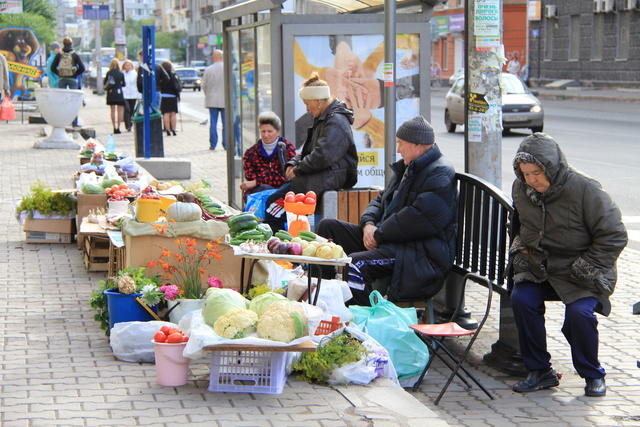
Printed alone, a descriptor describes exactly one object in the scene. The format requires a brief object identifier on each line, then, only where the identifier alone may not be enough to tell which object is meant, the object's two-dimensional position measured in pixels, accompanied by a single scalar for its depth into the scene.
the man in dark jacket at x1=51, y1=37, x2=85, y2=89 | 44.93
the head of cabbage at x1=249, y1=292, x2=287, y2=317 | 10.22
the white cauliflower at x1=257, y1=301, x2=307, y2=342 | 9.57
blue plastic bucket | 11.35
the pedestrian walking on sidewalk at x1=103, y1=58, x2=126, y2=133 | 43.10
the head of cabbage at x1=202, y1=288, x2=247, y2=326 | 10.20
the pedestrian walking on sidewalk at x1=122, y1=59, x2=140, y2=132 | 43.88
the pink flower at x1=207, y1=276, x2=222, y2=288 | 11.94
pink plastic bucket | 9.56
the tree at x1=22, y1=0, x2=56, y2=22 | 97.90
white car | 41.54
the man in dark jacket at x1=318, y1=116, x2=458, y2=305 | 12.06
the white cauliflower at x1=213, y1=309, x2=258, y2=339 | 9.60
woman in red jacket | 17.02
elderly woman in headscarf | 10.34
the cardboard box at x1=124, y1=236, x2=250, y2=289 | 12.51
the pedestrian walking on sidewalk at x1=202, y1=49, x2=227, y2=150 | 37.04
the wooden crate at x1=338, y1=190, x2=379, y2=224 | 15.11
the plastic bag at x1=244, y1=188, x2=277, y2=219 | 16.48
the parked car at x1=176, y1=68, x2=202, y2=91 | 109.49
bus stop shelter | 17.64
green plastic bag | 10.94
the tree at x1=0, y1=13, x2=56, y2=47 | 71.84
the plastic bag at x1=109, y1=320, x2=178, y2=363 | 10.58
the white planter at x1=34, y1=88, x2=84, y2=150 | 36.25
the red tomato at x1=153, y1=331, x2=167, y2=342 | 9.84
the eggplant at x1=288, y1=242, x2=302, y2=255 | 11.32
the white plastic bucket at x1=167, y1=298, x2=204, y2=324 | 11.46
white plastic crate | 9.41
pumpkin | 12.66
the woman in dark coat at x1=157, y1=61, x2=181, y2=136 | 40.78
